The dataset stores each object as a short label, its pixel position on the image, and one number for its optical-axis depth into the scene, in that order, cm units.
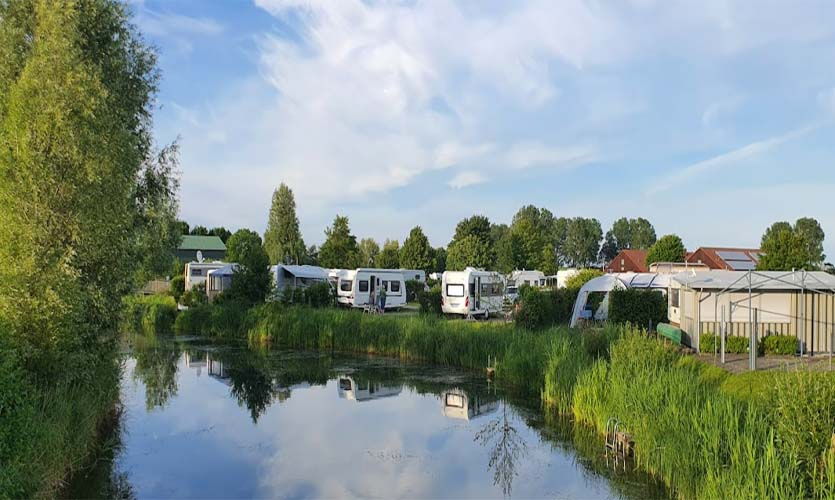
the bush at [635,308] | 1691
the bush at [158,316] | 2634
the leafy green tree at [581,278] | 2830
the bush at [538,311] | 1752
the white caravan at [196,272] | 3356
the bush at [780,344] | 1298
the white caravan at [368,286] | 2603
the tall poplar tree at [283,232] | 4822
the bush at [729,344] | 1293
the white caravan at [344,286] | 2645
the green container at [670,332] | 1354
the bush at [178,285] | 3394
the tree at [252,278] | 2433
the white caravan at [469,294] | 2212
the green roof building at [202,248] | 5830
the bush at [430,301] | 2355
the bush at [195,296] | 2941
